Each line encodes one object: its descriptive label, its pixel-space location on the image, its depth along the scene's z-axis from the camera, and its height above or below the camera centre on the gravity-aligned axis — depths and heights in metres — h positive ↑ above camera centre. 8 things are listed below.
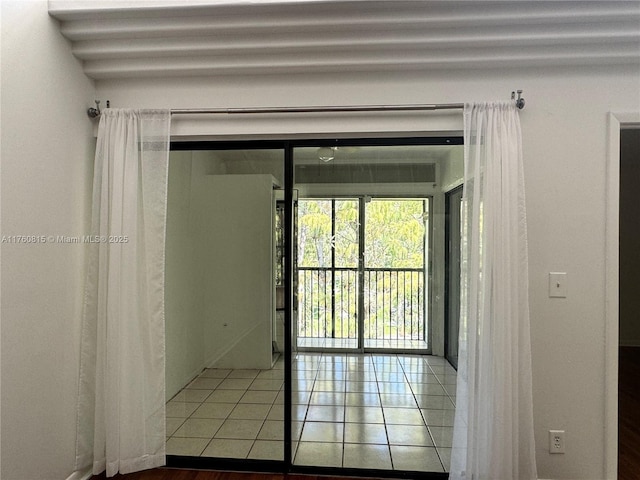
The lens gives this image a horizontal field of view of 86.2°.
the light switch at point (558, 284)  1.81 -0.23
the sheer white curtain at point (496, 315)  1.69 -0.38
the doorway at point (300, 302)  2.02 -0.41
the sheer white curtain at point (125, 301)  1.80 -0.35
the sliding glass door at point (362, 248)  2.01 -0.06
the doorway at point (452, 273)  1.96 -0.20
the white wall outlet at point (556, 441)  1.82 -1.07
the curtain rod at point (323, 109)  1.79 +0.69
